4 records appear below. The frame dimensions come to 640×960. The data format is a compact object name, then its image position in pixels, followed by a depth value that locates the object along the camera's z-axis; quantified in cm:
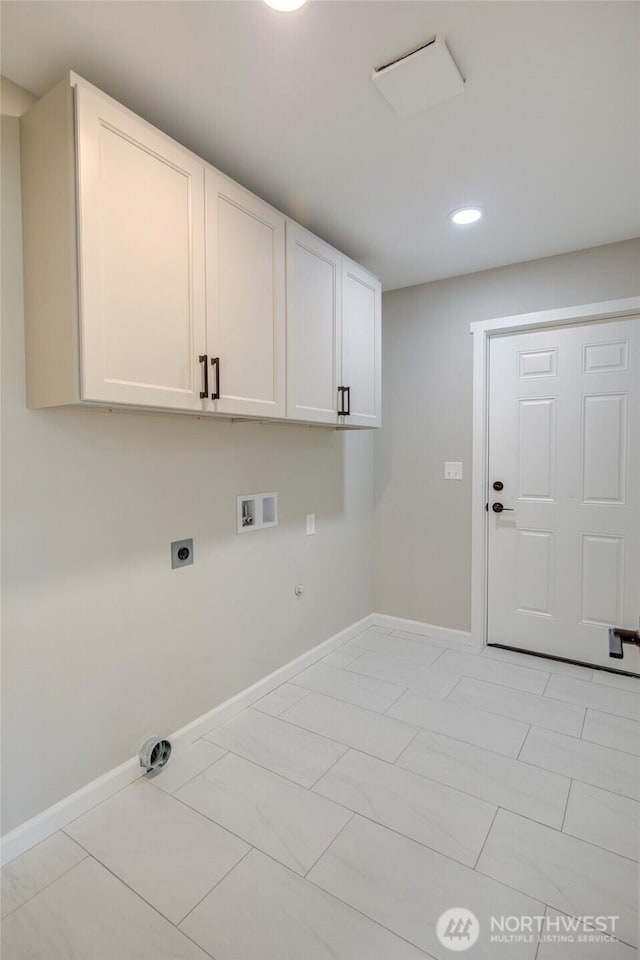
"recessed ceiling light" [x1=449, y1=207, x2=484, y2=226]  233
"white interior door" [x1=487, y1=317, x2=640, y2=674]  277
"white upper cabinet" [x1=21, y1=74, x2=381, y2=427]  139
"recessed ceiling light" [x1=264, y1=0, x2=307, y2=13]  125
